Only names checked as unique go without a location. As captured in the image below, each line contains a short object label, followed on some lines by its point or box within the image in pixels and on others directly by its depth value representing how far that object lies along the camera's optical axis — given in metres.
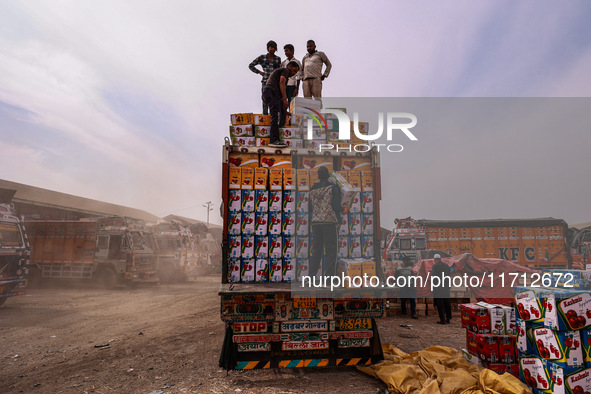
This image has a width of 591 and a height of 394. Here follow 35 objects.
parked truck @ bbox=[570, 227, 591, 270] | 17.47
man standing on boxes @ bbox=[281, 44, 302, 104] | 8.50
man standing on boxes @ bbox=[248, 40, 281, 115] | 8.81
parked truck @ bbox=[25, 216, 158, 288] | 16.83
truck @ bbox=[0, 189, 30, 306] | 11.22
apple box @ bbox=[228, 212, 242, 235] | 5.28
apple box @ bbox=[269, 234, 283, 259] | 5.35
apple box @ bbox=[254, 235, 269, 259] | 5.32
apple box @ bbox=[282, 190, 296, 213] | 5.48
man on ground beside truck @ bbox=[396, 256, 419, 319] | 10.57
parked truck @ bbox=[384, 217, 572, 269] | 18.19
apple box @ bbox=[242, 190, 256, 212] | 5.35
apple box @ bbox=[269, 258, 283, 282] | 5.31
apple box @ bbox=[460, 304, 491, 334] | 4.81
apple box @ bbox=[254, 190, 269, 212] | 5.39
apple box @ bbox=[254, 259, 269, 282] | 5.29
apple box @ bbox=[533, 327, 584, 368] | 3.68
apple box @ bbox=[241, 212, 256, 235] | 5.32
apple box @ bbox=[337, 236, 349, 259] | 5.46
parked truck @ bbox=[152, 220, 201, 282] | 19.97
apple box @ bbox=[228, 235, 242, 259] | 5.24
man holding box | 5.15
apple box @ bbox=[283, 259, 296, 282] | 5.31
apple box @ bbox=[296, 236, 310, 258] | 5.42
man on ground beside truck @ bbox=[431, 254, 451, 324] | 9.81
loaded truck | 4.71
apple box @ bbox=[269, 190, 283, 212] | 5.46
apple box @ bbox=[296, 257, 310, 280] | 5.27
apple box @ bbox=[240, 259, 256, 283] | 5.25
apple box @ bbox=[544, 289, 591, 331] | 3.73
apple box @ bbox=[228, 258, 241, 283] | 5.20
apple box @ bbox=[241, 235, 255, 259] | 5.28
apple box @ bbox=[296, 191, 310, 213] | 5.52
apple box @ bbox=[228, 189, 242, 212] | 5.32
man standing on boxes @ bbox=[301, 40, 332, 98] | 8.34
